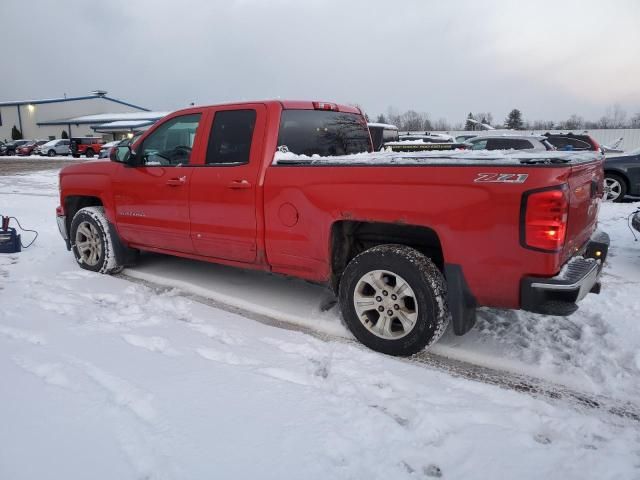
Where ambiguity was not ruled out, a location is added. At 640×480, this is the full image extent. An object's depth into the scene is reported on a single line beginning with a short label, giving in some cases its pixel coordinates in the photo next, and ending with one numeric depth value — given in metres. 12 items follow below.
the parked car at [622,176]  10.80
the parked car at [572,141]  12.30
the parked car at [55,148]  38.62
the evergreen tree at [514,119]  74.00
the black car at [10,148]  42.47
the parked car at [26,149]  39.79
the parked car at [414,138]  14.45
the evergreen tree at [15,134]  57.71
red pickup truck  2.90
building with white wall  57.91
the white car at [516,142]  11.24
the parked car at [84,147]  35.91
